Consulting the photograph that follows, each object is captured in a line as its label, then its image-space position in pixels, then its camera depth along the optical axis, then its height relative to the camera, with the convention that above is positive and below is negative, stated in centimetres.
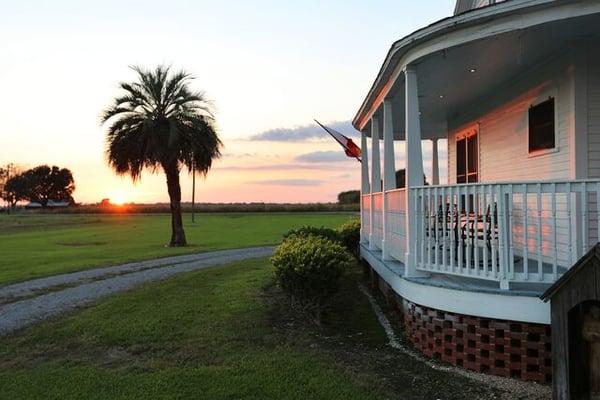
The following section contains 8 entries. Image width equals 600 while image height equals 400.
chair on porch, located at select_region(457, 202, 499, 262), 573 -28
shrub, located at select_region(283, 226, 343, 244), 1242 -62
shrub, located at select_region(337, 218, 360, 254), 1574 -88
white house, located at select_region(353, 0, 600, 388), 541 +19
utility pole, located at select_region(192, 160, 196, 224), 4807 +129
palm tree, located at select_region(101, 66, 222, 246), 2378 +325
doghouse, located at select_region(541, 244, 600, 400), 438 -106
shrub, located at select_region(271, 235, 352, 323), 770 -94
